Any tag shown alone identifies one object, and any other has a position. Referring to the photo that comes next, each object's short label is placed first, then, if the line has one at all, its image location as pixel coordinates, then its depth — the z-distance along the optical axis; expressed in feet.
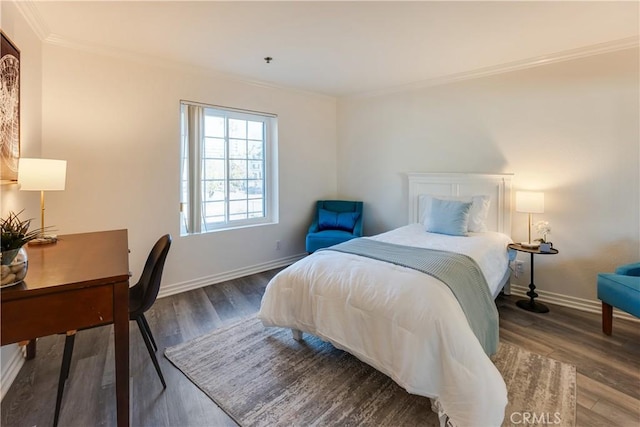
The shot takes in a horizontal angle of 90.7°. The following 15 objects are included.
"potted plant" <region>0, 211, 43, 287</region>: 3.80
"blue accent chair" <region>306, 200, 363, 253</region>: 13.39
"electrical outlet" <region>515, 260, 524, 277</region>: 11.32
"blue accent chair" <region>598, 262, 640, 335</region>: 7.39
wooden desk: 3.79
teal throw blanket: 6.28
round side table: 9.72
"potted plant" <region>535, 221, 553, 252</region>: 9.80
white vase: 3.79
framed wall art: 5.99
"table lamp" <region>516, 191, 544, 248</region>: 9.97
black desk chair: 5.64
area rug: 5.58
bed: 4.99
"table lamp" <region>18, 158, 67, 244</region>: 6.52
